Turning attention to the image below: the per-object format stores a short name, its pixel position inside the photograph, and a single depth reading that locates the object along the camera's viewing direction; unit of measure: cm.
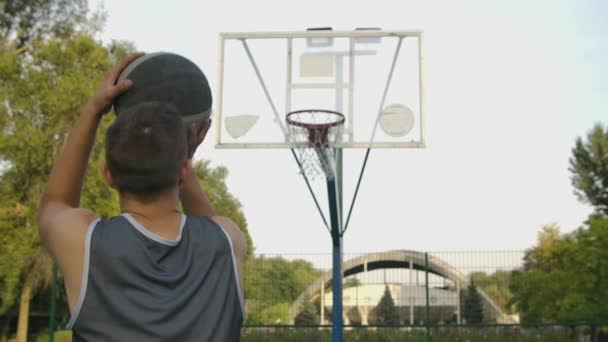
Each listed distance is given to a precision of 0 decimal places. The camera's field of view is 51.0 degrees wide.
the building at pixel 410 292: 1220
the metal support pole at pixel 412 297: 1224
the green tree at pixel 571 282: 1343
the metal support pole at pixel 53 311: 1127
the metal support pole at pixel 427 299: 1184
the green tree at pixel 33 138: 1862
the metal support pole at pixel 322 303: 1308
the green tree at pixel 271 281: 1274
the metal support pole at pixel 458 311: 1257
